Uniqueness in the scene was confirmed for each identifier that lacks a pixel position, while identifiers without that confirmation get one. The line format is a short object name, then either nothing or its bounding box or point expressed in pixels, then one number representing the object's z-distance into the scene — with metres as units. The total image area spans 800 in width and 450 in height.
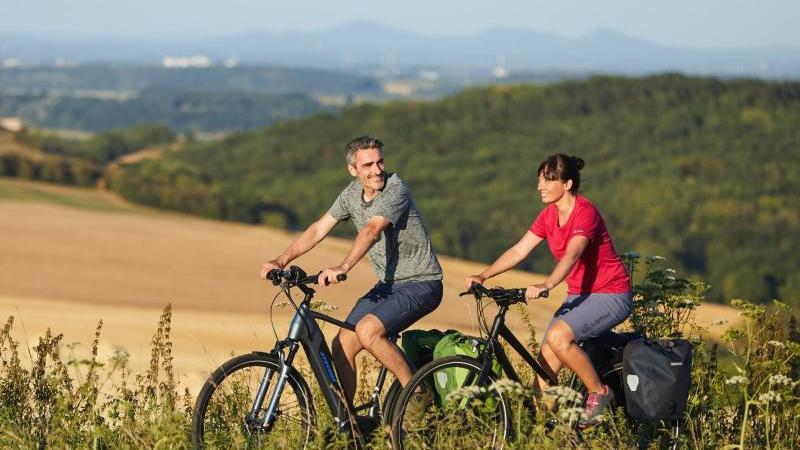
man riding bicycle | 12.08
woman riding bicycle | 12.31
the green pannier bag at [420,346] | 12.87
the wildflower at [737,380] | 11.45
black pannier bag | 12.47
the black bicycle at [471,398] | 11.80
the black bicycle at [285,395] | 11.82
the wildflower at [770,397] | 11.39
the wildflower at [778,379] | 11.59
